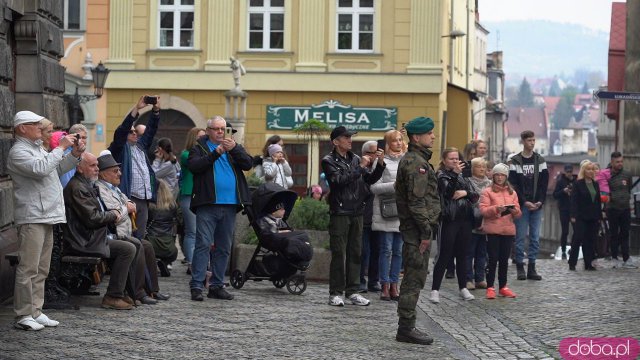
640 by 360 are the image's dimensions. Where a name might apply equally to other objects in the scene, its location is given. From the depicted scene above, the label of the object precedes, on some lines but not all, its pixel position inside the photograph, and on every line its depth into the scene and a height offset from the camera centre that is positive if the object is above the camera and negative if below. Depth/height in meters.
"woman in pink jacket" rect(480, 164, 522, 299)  17.31 -0.79
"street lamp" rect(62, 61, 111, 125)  30.91 +1.40
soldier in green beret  12.47 -0.51
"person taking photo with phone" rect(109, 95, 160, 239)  15.67 -0.24
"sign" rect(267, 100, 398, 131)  38.78 +0.90
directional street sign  18.52 +0.77
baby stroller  16.12 -1.16
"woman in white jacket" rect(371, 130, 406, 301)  16.02 -0.84
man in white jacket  12.16 -0.54
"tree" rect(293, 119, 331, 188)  24.91 +0.37
